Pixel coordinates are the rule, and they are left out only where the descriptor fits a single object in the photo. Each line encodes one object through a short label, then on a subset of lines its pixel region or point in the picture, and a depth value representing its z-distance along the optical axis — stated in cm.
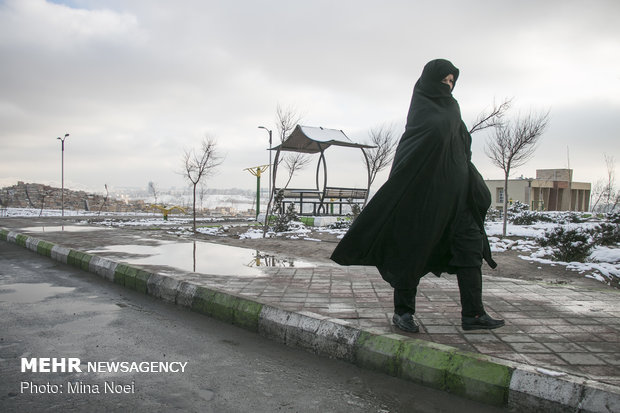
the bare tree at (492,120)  1252
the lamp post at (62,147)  3102
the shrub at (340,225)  1533
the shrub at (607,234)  847
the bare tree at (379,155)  1942
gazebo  1705
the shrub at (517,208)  2314
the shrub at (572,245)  741
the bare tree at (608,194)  2361
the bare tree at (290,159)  1341
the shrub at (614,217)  876
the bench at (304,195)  1771
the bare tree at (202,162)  1714
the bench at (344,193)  1909
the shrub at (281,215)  1370
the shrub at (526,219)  1777
